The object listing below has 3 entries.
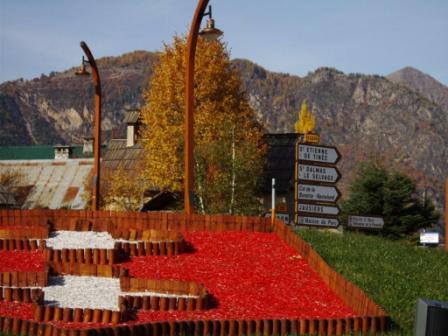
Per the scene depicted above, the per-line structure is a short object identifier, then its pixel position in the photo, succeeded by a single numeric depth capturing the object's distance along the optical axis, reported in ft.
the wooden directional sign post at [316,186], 82.79
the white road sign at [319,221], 83.66
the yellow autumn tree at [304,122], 278.01
